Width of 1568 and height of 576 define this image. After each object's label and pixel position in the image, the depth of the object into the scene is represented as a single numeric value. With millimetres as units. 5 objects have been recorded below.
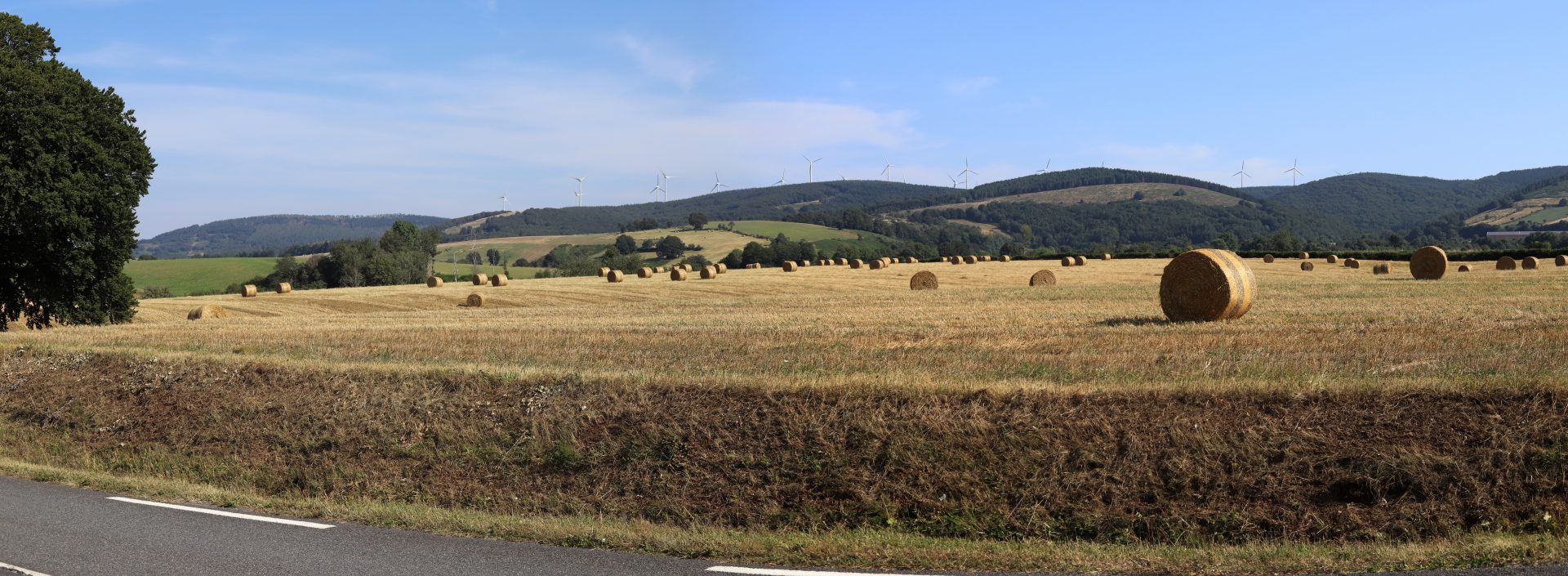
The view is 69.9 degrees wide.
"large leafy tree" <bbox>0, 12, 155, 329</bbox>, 32219
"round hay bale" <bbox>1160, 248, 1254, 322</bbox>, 25969
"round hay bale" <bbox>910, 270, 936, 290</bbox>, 52469
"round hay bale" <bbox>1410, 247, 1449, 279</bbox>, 51375
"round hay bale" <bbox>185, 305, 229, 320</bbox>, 43594
